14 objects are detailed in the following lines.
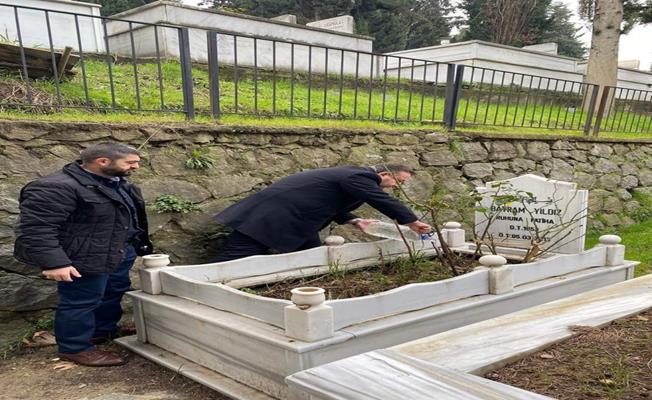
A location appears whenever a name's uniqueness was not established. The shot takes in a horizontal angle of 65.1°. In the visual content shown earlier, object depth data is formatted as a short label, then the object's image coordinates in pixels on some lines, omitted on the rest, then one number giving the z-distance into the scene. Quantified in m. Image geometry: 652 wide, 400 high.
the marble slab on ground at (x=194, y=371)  2.49
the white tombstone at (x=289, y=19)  13.01
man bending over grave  3.79
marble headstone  4.18
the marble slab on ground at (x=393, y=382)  1.34
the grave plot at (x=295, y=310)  2.36
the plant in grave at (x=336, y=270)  3.79
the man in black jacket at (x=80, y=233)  2.71
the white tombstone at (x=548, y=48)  19.45
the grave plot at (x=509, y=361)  1.40
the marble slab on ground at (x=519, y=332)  1.68
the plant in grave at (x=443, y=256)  3.79
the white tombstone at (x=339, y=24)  13.72
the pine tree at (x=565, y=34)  29.77
